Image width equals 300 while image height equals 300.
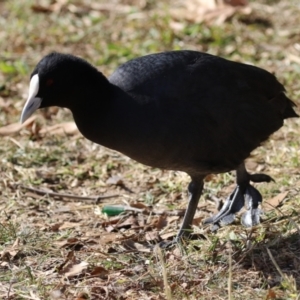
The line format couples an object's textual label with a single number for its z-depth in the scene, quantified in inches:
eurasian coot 396.8
